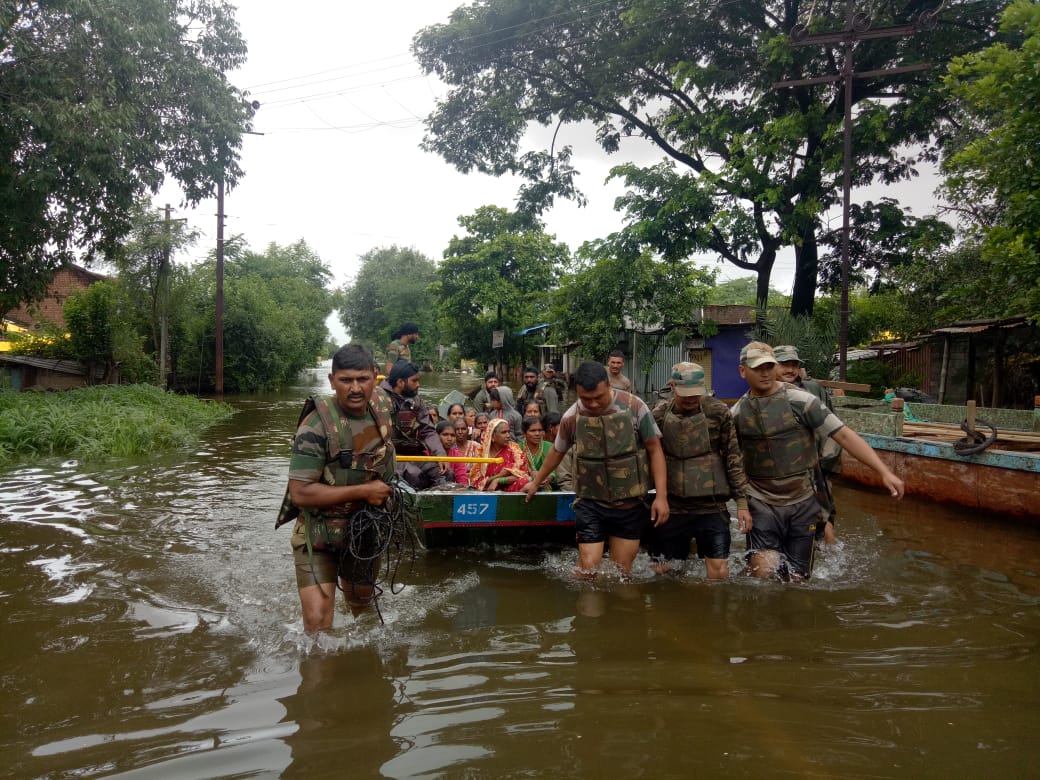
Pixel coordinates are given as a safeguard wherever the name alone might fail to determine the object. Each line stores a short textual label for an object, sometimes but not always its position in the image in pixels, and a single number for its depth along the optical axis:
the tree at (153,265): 25.22
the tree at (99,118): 12.18
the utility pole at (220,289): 24.48
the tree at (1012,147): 8.95
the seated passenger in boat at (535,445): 7.33
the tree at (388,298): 57.38
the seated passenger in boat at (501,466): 7.22
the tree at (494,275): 34.44
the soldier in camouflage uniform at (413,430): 7.40
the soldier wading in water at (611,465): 5.15
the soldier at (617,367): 8.34
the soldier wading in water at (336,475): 3.90
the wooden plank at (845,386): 10.02
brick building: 32.03
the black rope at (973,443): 9.13
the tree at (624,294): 19.34
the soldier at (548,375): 12.78
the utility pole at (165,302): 25.52
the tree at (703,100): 15.58
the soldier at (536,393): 11.27
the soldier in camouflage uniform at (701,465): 5.23
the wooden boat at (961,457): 8.77
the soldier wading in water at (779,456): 5.18
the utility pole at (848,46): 13.59
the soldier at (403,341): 8.91
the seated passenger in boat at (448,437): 8.16
